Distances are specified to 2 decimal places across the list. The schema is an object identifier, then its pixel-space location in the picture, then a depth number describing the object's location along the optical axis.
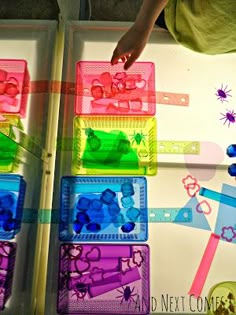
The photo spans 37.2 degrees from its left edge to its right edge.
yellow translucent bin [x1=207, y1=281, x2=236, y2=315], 0.63
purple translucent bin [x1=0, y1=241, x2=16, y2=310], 0.64
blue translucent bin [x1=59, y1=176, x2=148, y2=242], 0.68
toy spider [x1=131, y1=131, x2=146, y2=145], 0.73
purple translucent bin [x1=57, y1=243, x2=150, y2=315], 0.63
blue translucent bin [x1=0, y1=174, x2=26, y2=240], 0.67
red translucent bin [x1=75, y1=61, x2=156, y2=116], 0.75
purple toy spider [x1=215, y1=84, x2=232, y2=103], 0.75
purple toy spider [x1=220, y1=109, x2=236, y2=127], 0.74
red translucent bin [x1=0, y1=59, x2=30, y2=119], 0.75
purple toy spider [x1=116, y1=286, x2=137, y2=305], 0.64
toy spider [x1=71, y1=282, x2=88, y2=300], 0.64
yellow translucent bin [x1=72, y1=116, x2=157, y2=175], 0.71
